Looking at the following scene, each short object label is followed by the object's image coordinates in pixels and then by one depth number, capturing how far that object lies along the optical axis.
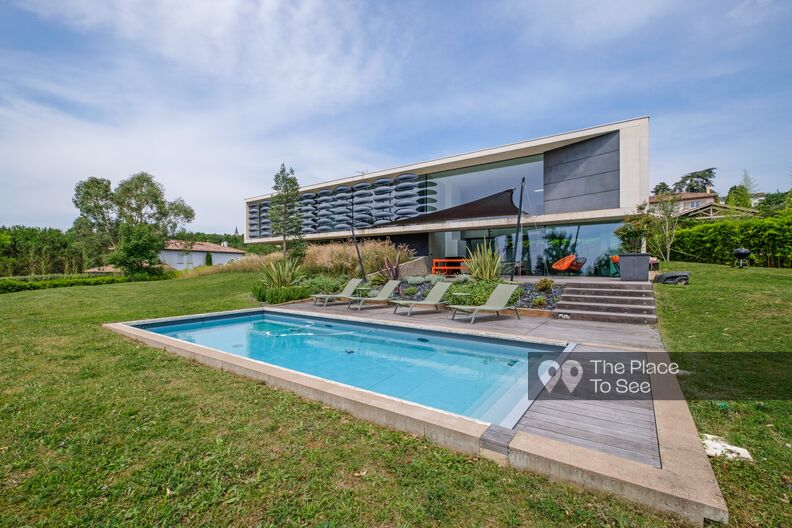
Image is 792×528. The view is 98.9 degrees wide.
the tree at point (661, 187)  39.84
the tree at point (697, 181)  42.66
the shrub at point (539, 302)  8.16
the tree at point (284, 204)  20.00
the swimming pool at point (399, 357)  3.88
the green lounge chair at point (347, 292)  10.16
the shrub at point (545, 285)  9.02
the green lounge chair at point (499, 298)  7.29
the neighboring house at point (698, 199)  35.30
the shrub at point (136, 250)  20.33
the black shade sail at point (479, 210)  11.40
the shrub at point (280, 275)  11.91
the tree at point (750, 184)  29.88
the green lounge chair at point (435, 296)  8.45
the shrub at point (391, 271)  11.80
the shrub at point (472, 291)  8.33
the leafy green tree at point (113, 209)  29.58
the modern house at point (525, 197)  12.59
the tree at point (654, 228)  9.95
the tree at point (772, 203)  20.86
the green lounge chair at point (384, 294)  9.59
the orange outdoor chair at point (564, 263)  13.69
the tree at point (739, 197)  28.15
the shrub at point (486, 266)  9.67
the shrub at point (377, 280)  12.21
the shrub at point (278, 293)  10.88
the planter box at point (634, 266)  9.05
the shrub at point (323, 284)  11.53
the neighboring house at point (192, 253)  34.00
